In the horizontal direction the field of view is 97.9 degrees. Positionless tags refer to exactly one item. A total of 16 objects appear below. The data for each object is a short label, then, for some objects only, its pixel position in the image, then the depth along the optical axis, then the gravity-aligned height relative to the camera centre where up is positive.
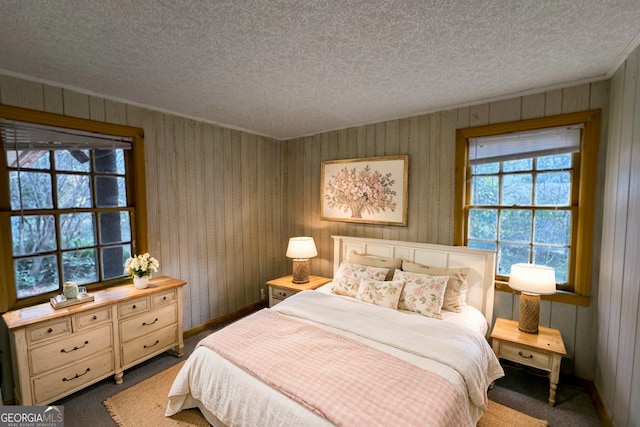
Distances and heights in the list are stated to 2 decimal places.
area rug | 1.93 -1.56
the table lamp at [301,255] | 3.38 -0.70
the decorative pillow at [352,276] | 2.80 -0.81
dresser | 1.88 -1.09
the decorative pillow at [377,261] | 2.94 -0.70
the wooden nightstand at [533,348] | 2.04 -1.14
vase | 2.50 -0.76
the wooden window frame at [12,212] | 2.03 +0.03
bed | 1.36 -0.97
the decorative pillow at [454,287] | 2.49 -0.81
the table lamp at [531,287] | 2.12 -0.69
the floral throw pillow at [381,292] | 2.51 -0.88
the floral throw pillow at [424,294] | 2.38 -0.85
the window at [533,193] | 2.24 +0.04
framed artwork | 3.11 +0.09
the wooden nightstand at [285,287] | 3.23 -1.04
